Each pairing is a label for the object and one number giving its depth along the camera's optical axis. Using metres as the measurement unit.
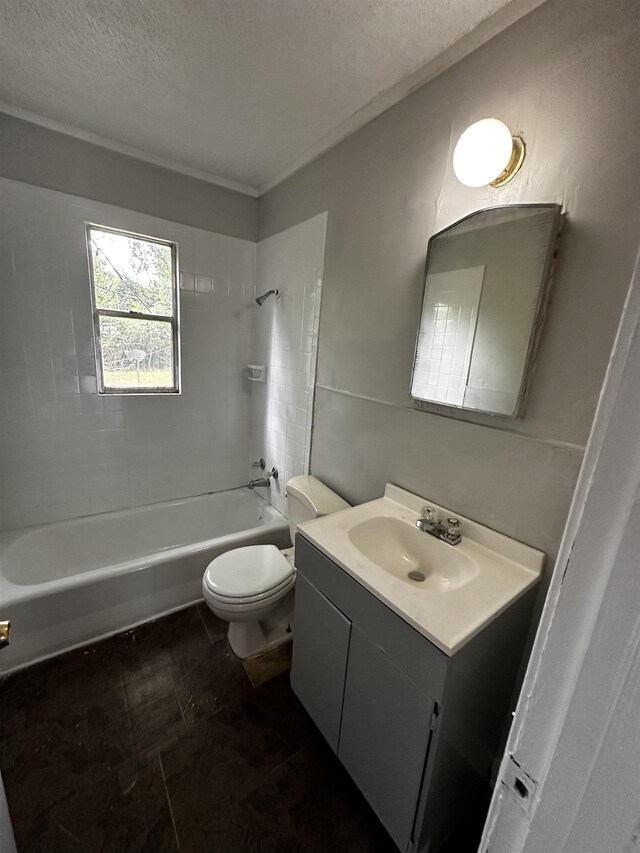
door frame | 0.29
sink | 0.83
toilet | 1.46
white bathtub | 1.51
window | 1.97
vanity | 0.83
